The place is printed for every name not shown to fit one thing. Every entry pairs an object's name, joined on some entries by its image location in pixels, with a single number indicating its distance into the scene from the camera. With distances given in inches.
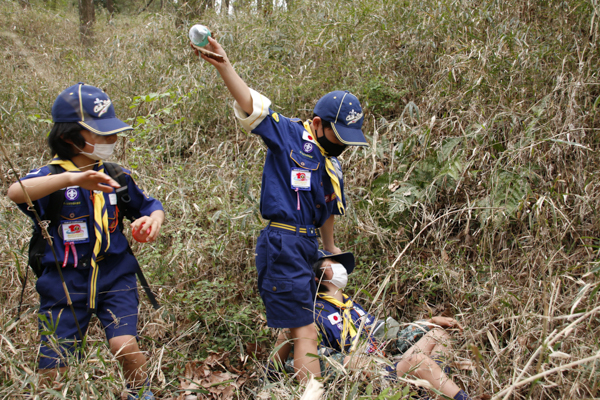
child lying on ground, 81.6
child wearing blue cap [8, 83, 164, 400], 76.0
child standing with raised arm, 83.0
